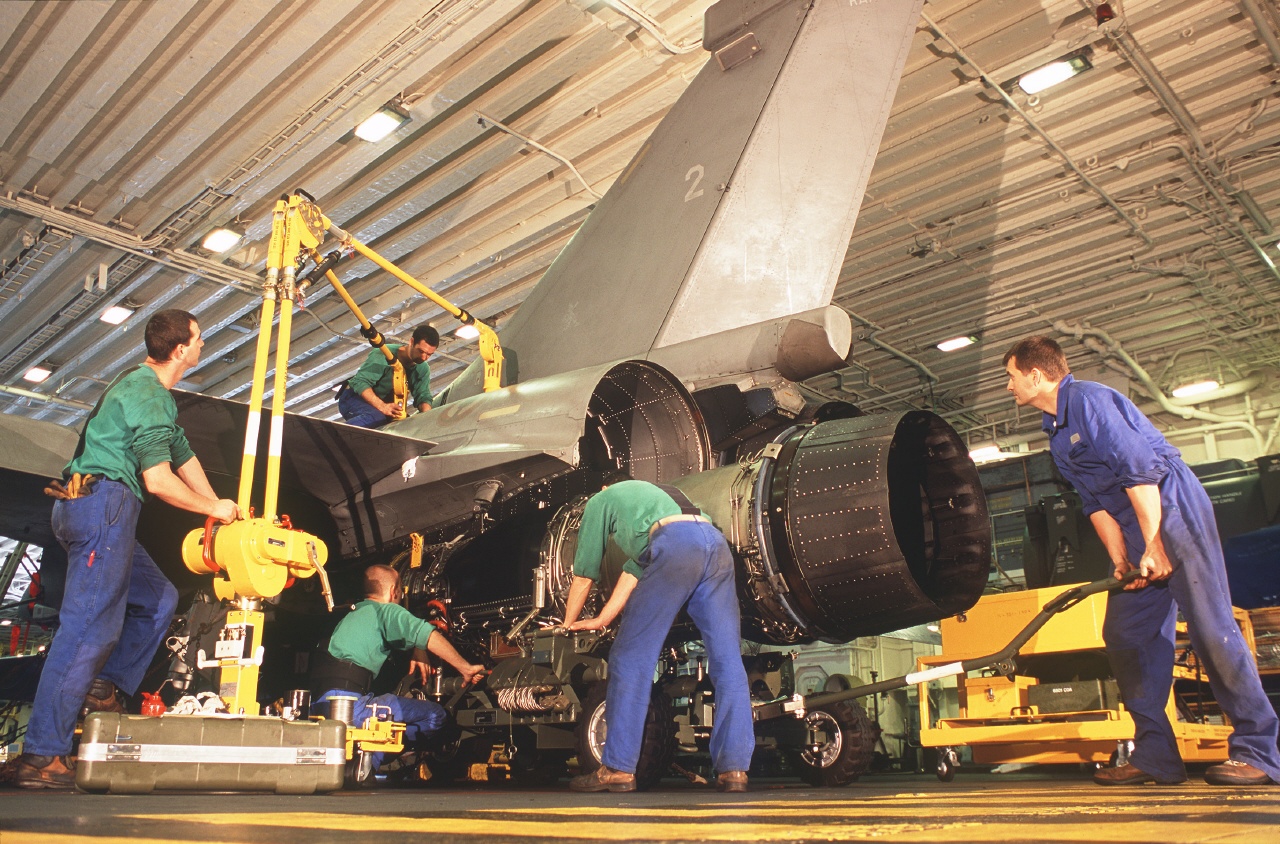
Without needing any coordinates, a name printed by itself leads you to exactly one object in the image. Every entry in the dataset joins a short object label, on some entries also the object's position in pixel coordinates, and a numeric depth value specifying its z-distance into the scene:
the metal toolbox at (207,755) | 3.37
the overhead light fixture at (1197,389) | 12.59
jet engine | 4.61
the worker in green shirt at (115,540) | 3.99
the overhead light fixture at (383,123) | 8.19
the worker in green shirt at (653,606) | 4.20
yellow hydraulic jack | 3.99
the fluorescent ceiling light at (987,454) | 14.86
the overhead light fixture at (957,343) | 12.49
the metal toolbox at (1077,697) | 5.16
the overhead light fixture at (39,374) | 13.05
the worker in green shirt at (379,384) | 8.00
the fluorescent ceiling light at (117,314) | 11.32
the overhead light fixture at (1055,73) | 7.63
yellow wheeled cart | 5.14
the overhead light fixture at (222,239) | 9.86
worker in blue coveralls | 3.95
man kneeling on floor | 5.68
